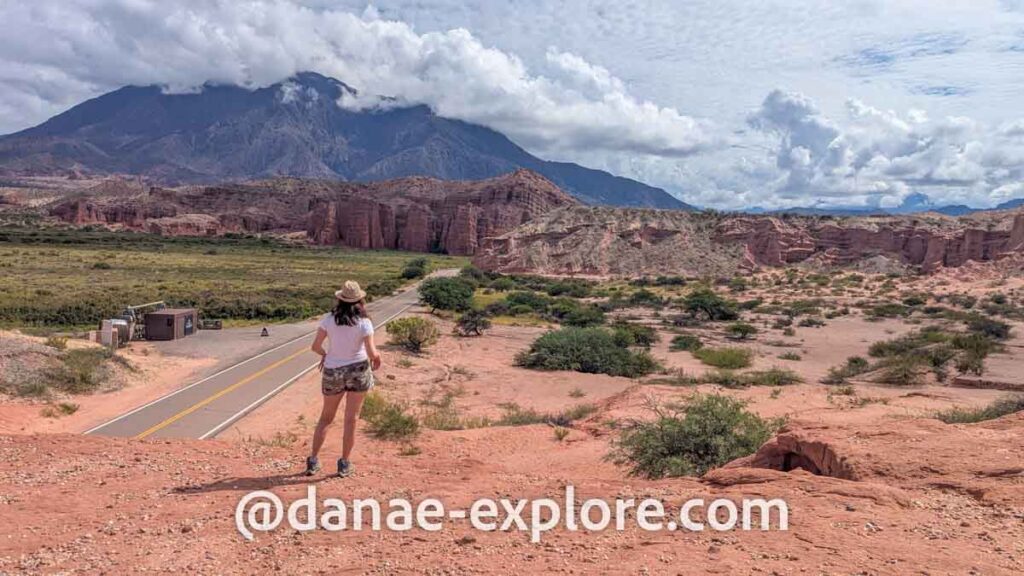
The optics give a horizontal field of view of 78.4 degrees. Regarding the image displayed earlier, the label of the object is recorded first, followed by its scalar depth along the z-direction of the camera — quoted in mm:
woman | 6703
